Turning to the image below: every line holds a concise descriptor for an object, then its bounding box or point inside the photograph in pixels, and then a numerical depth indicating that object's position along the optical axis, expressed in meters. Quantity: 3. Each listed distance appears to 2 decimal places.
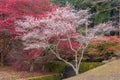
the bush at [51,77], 13.75
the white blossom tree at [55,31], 12.68
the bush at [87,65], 16.16
